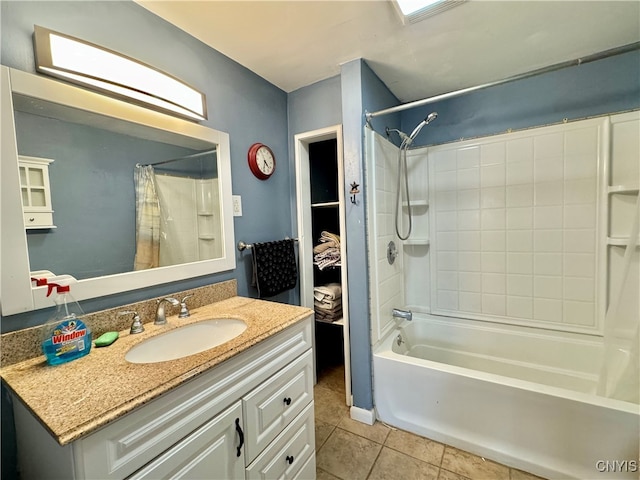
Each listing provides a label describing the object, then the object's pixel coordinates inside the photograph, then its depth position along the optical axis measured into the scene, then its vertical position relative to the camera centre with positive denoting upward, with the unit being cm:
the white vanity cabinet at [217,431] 62 -59
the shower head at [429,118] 155 +60
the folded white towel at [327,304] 197 -62
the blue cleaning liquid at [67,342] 81 -35
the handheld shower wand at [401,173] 187 +38
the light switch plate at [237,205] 157 +12
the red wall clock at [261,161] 165 +42
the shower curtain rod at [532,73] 101 +63
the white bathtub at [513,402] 117 -102
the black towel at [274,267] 163 -28
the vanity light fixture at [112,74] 89 +62
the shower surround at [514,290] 128 -53
